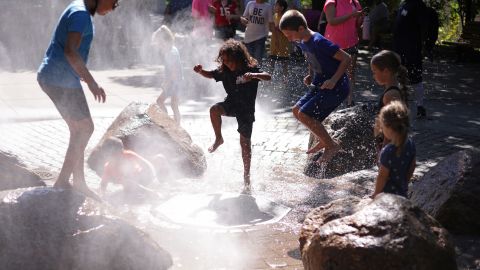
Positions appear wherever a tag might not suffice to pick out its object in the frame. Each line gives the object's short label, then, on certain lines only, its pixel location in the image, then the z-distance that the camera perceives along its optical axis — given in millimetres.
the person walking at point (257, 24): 12320
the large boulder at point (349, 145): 7438
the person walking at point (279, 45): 13500
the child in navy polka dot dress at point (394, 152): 4672
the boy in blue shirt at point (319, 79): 6750
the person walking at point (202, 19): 13125
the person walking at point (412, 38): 10094
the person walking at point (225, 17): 13859
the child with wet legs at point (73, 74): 5531
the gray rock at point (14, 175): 5754
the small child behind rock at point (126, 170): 6398
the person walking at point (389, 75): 5902
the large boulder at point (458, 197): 5113
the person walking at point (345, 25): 10047
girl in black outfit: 6570
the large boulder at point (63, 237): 4344
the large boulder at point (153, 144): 7258
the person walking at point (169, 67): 8797
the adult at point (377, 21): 18516
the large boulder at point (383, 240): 3760
